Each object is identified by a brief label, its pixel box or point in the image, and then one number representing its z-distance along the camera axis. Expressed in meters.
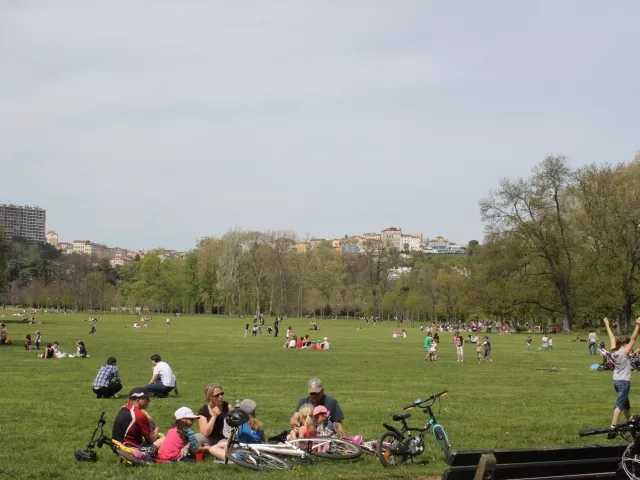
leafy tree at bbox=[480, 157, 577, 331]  75.31
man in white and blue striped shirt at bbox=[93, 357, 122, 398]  19.30
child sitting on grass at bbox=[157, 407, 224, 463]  10.87
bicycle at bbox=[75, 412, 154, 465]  10.62
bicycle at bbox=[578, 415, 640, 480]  7.48
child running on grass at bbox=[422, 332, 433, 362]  36.91
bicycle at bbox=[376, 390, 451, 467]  10.47
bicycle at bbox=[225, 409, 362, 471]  10.12
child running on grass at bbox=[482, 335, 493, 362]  37.00
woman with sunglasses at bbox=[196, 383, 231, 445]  11.62
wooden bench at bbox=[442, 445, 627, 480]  6.42
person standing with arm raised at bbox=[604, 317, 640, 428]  13.86
